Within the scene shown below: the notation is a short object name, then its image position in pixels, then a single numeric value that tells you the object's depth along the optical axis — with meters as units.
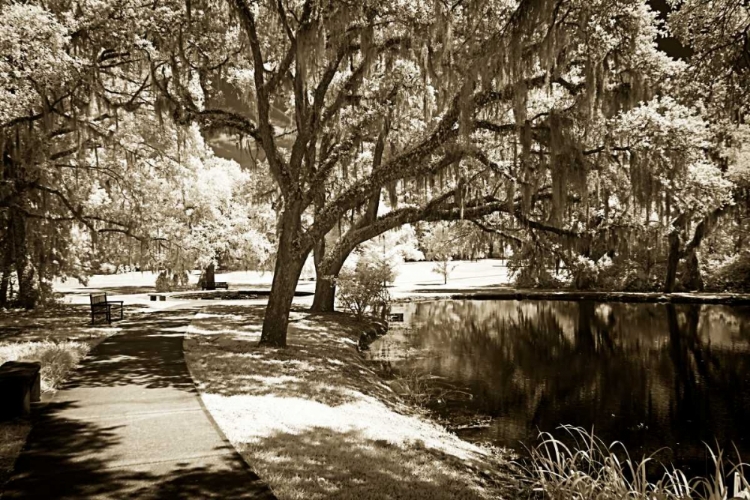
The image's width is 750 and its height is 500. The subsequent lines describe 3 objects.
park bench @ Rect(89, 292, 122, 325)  15.95
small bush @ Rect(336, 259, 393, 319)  20.73
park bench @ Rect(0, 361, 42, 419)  6.75
